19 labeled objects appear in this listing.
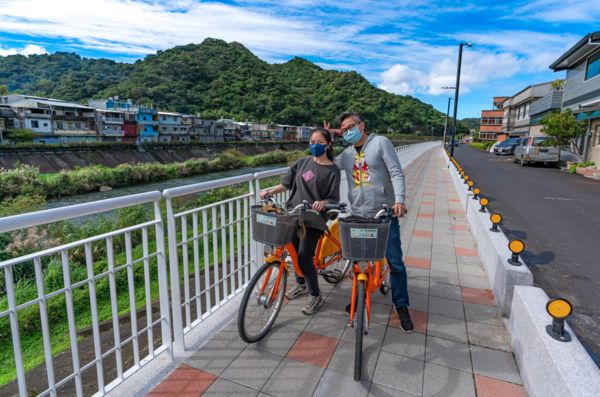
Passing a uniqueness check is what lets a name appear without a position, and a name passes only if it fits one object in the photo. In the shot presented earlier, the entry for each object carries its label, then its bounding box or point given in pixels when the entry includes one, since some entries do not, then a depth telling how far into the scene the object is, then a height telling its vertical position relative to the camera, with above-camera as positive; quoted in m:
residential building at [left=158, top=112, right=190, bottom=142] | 55.16 +1.10
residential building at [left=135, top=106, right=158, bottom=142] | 51.91 +1.62
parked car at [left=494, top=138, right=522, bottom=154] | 29.31 -0.34
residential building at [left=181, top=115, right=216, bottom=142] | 59.84 +1.35
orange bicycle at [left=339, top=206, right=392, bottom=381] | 2.21 -0.68
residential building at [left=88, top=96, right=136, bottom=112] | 56.22 +4.66
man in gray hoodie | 2.67 -0.32
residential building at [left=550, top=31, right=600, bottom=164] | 17.64 +3.77
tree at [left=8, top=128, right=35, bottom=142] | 36.22 -0.39
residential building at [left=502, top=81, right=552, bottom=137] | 42.00 +4.96
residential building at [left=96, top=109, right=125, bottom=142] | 47.06 +1.14
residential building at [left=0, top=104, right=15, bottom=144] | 36.63 +1.36
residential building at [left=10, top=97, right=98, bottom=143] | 40.38 +1.44
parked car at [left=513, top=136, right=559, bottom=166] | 17.94 -0.46
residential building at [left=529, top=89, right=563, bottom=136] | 29.24 +3.37
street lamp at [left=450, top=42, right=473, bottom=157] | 16.06 +3.14
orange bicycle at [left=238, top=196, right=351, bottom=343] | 2.46 -1.02
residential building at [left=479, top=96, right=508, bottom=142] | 67.28 +3.67
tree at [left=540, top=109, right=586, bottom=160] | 17.23 +0.87
